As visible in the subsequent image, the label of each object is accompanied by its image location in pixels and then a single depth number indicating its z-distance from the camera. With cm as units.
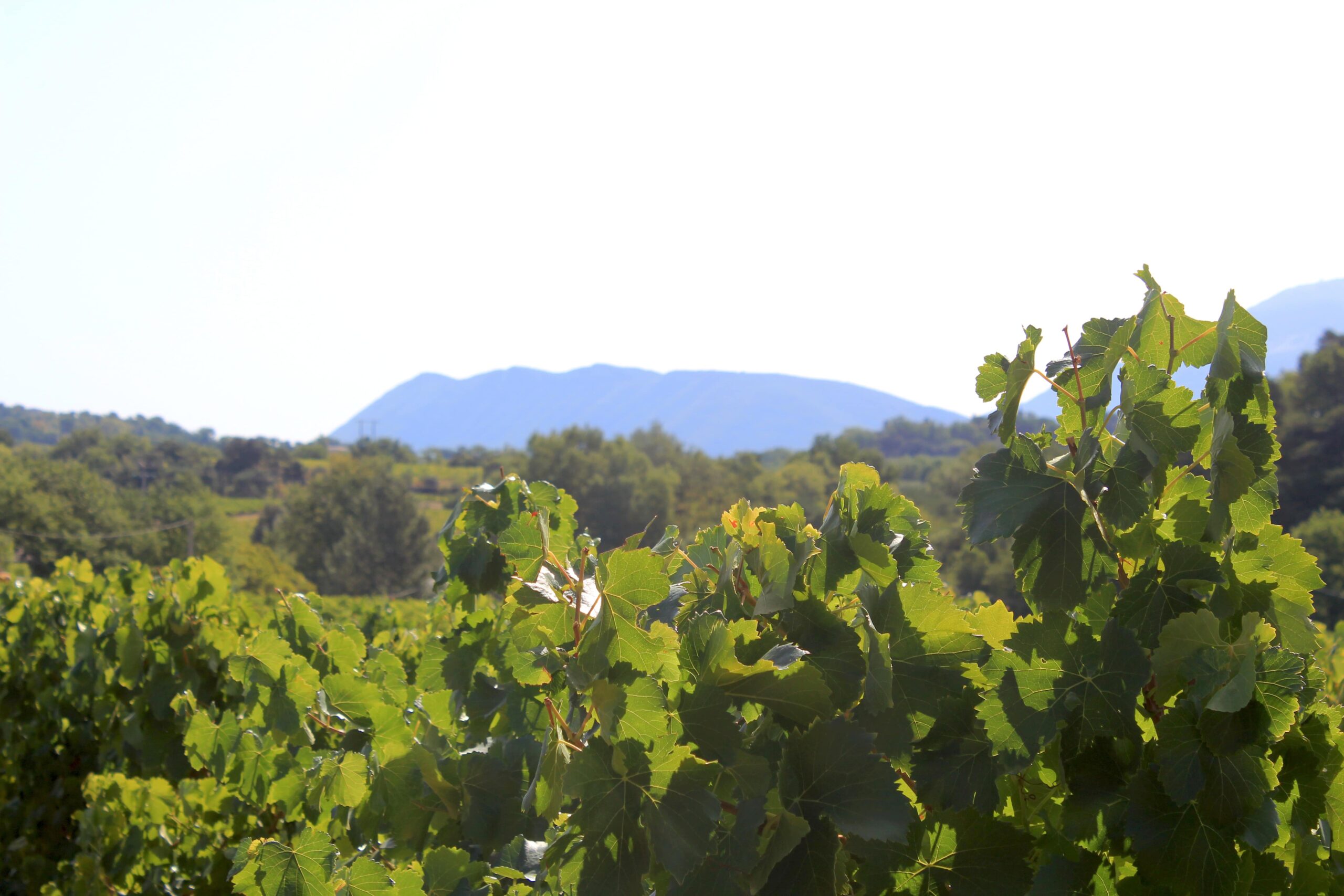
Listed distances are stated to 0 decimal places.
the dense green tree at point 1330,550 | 3566
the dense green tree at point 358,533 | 6588
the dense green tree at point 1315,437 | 4606
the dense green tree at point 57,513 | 5688
